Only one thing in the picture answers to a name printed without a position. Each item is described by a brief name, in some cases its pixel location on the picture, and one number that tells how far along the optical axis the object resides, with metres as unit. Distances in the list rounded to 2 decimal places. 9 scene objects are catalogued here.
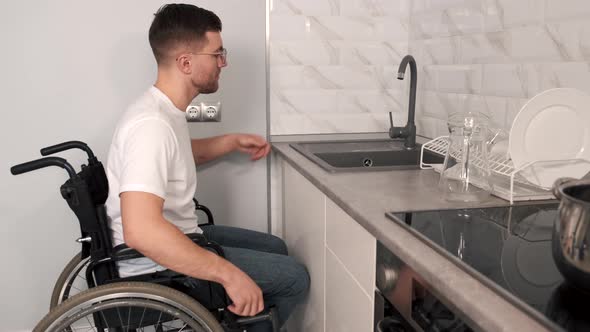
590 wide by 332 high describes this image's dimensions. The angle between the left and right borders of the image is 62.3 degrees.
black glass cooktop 0.63
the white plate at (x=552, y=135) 1.12
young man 1.18
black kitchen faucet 1.78
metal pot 0.62
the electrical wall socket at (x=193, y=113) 1.99
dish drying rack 1.11
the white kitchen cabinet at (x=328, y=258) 1.07
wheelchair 1.19
